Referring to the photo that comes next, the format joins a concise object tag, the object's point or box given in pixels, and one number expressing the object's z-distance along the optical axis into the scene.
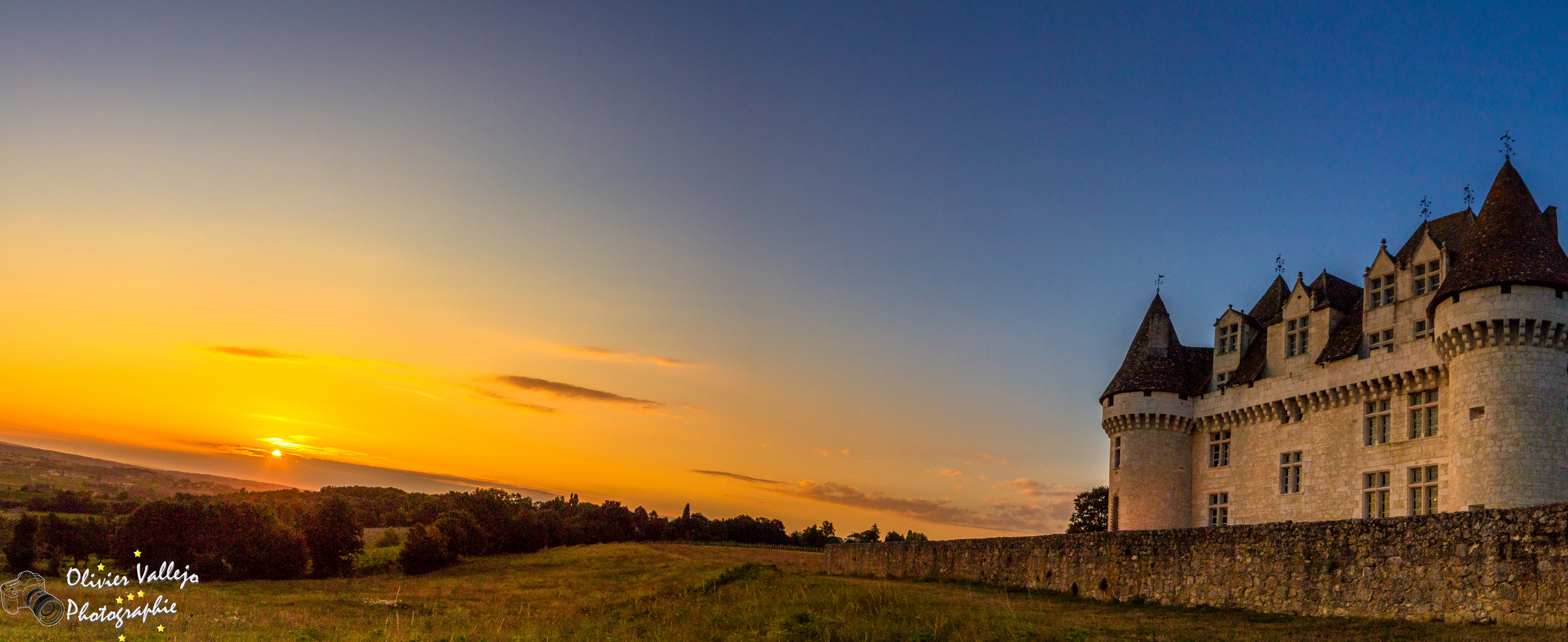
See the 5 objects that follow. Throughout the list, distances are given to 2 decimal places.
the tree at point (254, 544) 48.56
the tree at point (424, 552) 58.91
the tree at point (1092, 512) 68.06
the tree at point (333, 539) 54.84
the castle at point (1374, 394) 27.36
